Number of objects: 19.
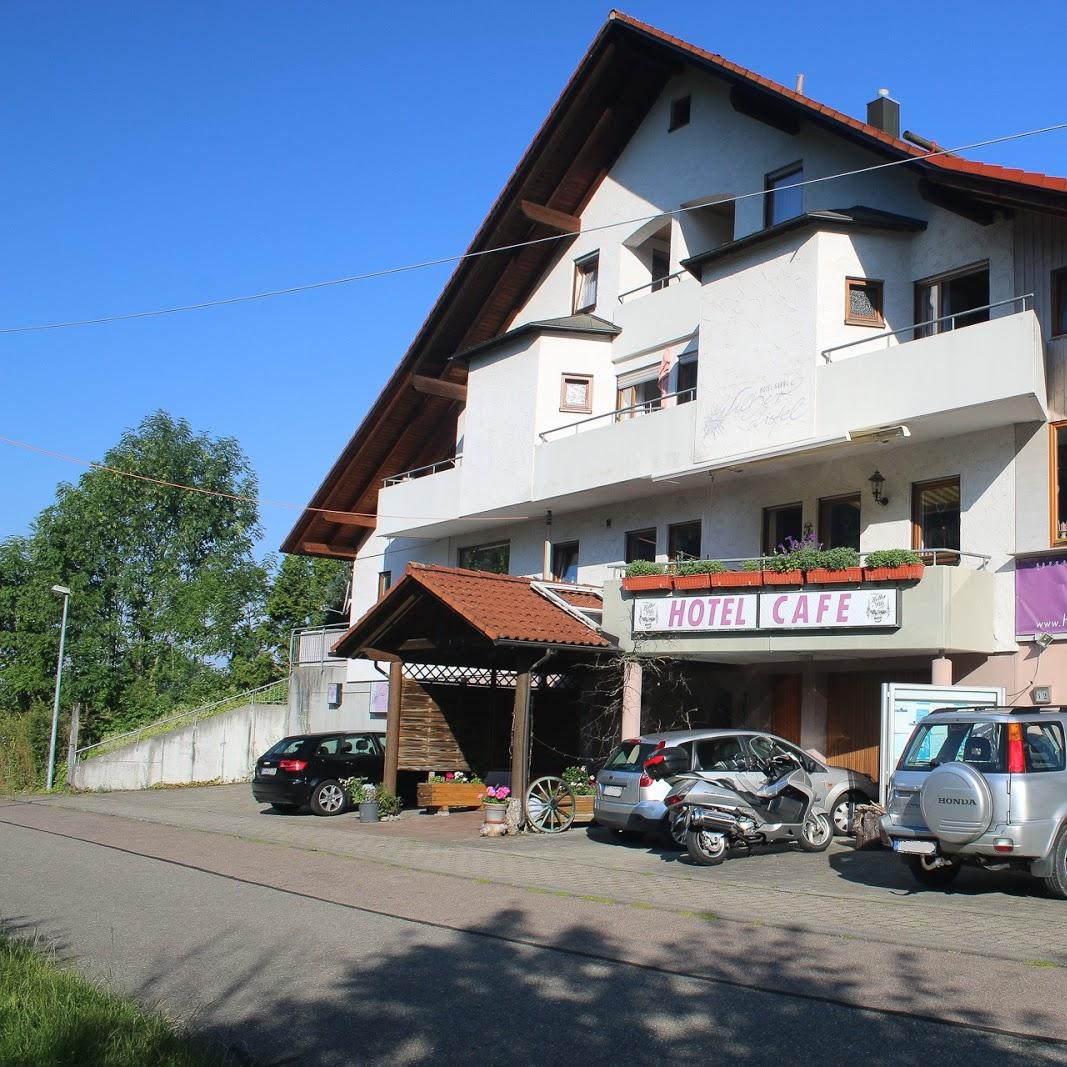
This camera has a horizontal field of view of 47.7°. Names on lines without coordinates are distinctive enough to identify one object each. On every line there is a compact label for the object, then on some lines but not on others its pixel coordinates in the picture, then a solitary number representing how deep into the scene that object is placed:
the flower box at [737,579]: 18.94
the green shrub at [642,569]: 20.70
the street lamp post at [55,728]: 34.44
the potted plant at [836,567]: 17.92
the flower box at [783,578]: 18.41
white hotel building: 17.48
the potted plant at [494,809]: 18.61
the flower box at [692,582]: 19.67
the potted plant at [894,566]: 17.11
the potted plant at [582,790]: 19.72
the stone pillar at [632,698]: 20.70
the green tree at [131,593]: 51.81
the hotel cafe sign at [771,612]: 17.55
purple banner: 16.91
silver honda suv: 11.34
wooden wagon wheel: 19.14
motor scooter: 14.74
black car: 22.70
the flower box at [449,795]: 21.97
